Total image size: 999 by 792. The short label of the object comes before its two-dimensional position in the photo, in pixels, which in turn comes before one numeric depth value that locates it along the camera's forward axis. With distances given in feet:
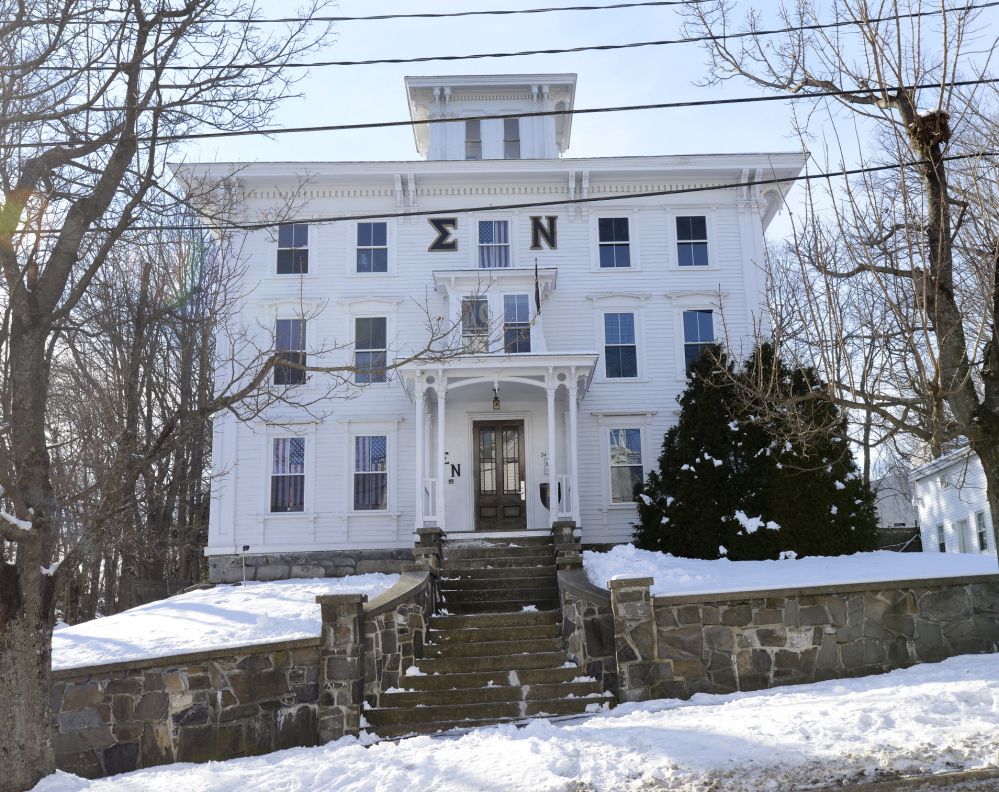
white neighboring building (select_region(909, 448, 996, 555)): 74.26
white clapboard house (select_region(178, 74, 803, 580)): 58.29
